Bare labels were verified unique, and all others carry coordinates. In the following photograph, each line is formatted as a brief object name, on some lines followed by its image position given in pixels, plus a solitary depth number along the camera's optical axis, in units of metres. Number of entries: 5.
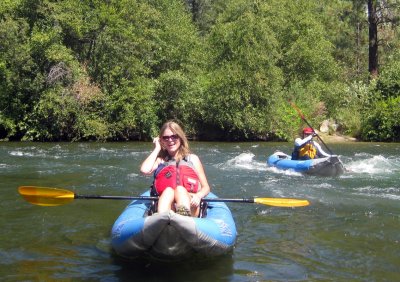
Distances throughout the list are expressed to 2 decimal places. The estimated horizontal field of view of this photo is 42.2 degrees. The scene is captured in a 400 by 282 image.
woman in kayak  4.37
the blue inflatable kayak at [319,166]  9.74
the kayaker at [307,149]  10.46
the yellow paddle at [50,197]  4.99
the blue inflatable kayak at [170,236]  3.83
